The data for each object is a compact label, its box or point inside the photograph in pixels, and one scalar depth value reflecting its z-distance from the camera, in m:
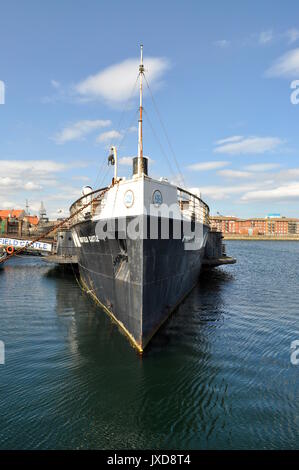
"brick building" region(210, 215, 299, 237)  182.38
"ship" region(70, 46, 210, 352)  9.97
